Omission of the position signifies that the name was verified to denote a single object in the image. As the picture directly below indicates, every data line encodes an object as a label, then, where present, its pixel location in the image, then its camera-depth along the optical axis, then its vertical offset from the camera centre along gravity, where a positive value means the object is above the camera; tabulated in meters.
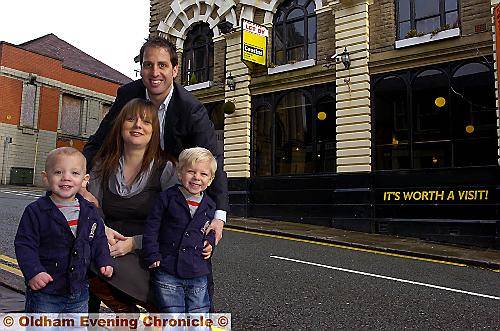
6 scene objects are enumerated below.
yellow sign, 14.58 +5.45
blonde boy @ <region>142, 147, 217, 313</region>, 2.62 -0.24
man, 2.88 +0.60
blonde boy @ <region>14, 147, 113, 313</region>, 2.40 -0.25
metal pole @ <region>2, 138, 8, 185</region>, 30.03 +2.35
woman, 2.71 +0.09
